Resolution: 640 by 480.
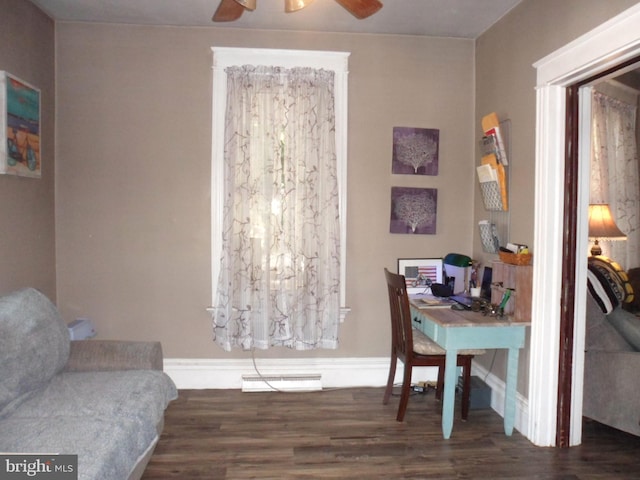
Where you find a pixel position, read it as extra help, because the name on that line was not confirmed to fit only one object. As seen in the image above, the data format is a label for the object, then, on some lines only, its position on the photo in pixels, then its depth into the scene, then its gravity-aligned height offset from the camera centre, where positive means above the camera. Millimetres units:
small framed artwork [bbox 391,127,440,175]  3701 +554
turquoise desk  2789 -672
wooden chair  3043 -797
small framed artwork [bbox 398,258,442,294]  3748 -367
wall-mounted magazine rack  3232 +282
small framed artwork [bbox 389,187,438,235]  3715 +104
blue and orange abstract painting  2814 +580
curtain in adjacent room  3988 +469
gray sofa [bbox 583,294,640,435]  2824 -864
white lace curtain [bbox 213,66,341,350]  3506 +111
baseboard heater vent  3600 -1191
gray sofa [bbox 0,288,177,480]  1873 -817
